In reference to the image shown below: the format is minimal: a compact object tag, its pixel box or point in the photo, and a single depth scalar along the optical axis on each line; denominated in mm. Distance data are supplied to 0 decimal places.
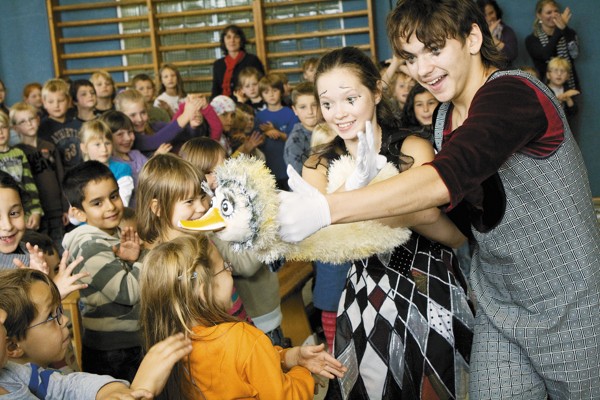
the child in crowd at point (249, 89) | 7152
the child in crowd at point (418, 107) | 4445
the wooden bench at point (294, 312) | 3947
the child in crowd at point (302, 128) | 5301
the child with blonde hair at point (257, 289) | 2895
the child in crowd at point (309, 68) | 7020
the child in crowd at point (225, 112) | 6229
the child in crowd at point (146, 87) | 7254
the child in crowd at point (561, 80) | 7617
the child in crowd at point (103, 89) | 6469
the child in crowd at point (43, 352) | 1655
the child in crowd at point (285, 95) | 7222
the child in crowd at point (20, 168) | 4707
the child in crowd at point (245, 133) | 6012
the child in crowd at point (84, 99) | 5789
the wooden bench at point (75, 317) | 2604
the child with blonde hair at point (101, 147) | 4406
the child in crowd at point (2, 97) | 6191
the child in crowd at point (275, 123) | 6371
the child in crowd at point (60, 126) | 5352
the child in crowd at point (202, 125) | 5559
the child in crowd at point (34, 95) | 7113
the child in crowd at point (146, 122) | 5199
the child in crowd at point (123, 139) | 4742
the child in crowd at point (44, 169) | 5090
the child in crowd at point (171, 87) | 7598
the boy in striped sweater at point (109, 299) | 2678
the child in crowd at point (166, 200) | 2734
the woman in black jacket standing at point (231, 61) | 8039
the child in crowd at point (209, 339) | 1925
